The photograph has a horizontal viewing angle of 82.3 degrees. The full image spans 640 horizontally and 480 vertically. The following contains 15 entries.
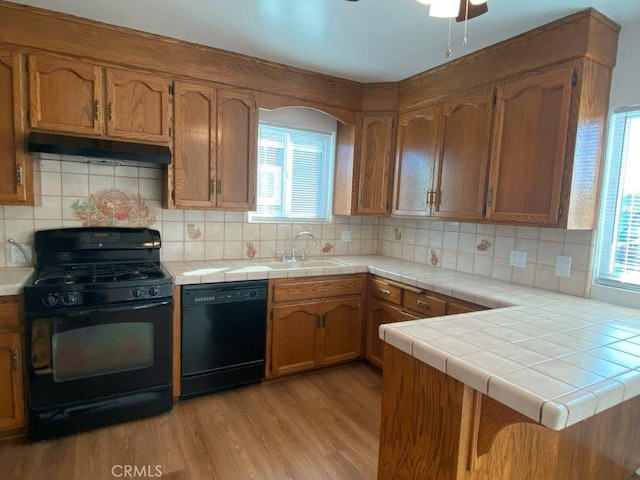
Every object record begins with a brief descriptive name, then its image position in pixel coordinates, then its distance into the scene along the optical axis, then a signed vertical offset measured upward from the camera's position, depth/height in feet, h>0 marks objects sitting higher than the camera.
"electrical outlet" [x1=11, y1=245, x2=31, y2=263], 7.59 -1.27
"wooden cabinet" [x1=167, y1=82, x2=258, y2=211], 8.20 +1.27
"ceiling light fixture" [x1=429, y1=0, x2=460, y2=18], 3.74 +2.13
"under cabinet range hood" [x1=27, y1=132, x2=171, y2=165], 6.68 +0.94
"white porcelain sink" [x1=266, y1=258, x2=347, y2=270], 9.36 -1.55
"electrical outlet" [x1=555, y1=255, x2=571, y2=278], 7.28 -0.95
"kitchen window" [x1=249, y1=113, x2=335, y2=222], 10.21 +0.95
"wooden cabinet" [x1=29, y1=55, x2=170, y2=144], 6.93 +1.94
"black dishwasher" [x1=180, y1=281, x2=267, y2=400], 7.82 -2.95
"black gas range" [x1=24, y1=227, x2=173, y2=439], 6.42 -2.59
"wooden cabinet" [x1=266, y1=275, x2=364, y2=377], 8.79 -2.96
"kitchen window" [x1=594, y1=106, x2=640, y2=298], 6.48 +0.23
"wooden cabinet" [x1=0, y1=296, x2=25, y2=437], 6.28 -3.02
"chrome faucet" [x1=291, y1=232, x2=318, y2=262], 10.44 -1.08
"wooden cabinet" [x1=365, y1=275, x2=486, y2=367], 7.66 -2.17
